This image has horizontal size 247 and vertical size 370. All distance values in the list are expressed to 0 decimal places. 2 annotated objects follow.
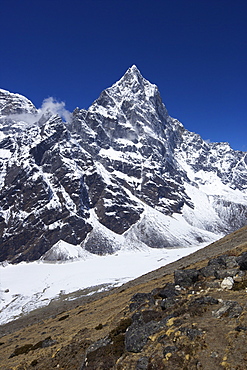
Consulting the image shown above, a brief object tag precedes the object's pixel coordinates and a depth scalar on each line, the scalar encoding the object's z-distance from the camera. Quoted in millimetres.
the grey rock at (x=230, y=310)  15592
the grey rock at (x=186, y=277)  24578
